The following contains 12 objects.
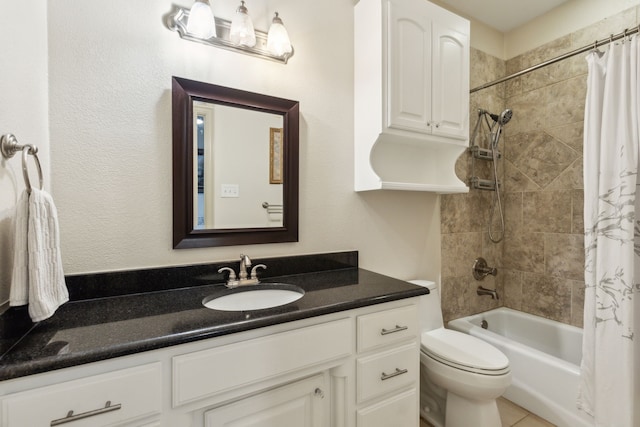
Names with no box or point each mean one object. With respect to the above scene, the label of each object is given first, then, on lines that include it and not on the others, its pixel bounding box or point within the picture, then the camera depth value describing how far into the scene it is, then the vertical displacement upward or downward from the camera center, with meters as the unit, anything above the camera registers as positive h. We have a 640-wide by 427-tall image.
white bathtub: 1.62 -0.97
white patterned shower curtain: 1.40 -0.15
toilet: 1.40 -0.83
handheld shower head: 2.20 +0.70
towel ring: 0.76 +0.15
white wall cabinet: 1.53 +0.67
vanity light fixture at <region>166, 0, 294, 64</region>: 1.23 +0.79
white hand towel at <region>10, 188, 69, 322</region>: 0.76 -0.14
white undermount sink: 1.24 -0.40
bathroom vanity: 0.71 -0.45
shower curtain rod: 1.50 +0.90
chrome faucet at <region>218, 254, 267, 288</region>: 1.32 -0.32
